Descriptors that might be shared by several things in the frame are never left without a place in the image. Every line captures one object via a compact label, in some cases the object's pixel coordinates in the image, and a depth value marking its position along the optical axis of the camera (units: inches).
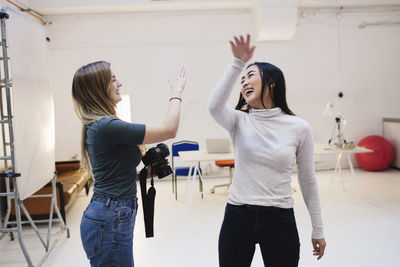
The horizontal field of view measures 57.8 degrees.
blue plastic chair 229.8
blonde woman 57.5
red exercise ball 269.9
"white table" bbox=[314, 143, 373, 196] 200.7
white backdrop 113.2
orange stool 223.0
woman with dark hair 59.4
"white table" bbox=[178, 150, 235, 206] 193.9
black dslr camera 70.3
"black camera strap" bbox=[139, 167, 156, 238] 68.0
